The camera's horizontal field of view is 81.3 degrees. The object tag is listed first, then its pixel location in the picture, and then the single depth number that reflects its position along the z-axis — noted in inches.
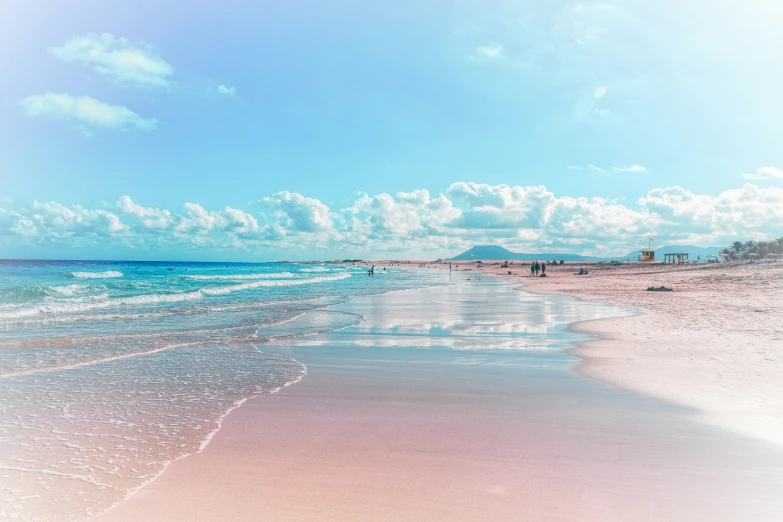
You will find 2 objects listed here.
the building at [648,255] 3912.2
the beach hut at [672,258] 3368.6
